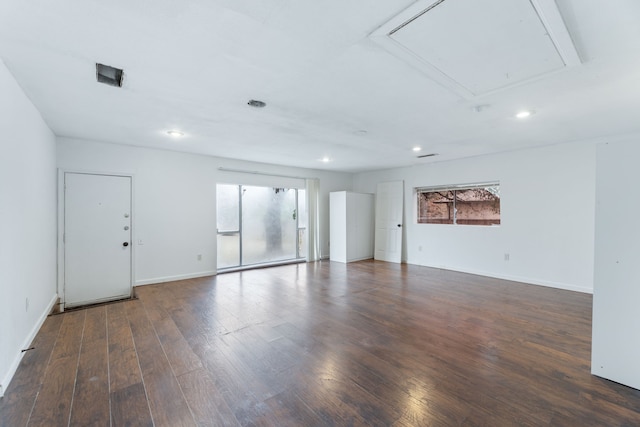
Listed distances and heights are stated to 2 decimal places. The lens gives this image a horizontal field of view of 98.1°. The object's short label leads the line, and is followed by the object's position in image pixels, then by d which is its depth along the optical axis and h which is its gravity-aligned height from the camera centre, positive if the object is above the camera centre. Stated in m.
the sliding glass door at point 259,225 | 6.04 -0.34
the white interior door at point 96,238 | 4.13 -0.44
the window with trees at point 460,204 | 5.52 +0.13
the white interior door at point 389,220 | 6.99 -0.26
